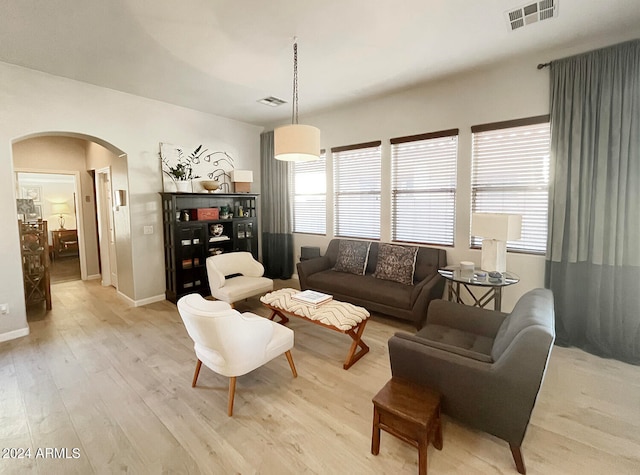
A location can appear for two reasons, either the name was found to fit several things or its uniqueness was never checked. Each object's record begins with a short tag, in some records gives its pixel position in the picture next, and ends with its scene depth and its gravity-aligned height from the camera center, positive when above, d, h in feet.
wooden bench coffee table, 9.09 -3.13
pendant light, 9.11 +2.24
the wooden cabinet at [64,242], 27.63 -2.19
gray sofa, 11.51 -2.98
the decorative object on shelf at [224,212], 16.85 +0.22
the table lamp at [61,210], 29.23 +0.78
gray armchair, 5.15 -2.93
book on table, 10.23 -2.86
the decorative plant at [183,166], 15.06 +2.54
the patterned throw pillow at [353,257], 14.66 -2.08
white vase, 14.67 +1.47
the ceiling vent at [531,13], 7.72 +5.24
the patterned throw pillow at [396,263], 13.07 -2.17
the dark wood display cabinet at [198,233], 14.90 -0.91
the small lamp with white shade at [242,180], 17.47 +2.06
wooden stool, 5.26 -3.54
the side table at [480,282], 9.90 -2.24
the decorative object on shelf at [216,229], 16.47 -0.70
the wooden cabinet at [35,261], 13.61 -1.95
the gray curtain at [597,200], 9.09 +0.35
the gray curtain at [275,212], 18.72 +0.20
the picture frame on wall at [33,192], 27.63 +2.39
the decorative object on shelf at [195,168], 15.06 +2.62
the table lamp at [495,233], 9.71 -0.68
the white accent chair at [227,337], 6.66 -2.83
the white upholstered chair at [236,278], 12.76 -2.84
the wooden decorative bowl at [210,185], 16.02 +1.64
